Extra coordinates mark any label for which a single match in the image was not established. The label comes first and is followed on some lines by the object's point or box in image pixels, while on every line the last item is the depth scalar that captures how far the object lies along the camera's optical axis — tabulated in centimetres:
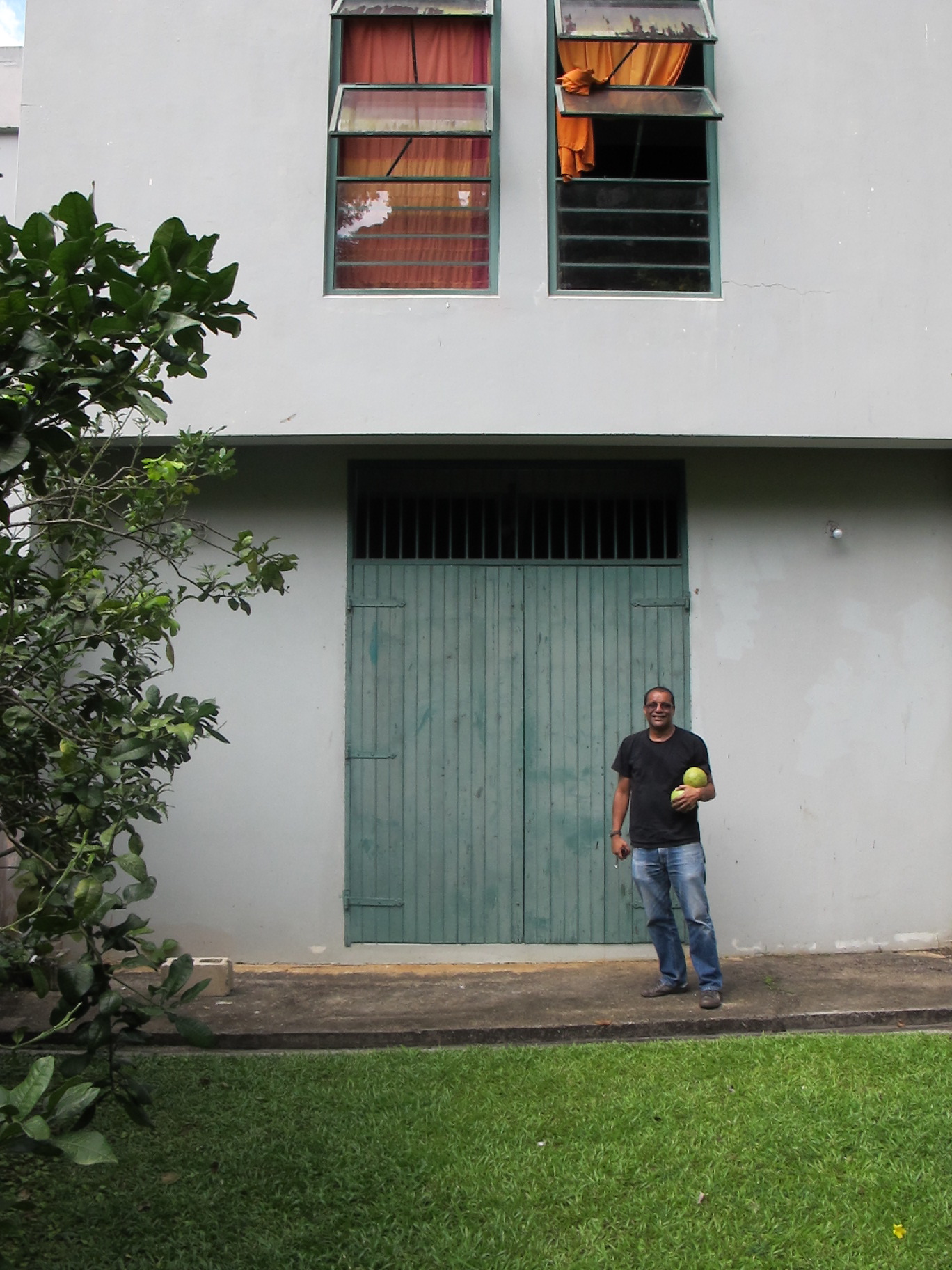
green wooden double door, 745
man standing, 633
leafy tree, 245
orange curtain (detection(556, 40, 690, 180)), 753
